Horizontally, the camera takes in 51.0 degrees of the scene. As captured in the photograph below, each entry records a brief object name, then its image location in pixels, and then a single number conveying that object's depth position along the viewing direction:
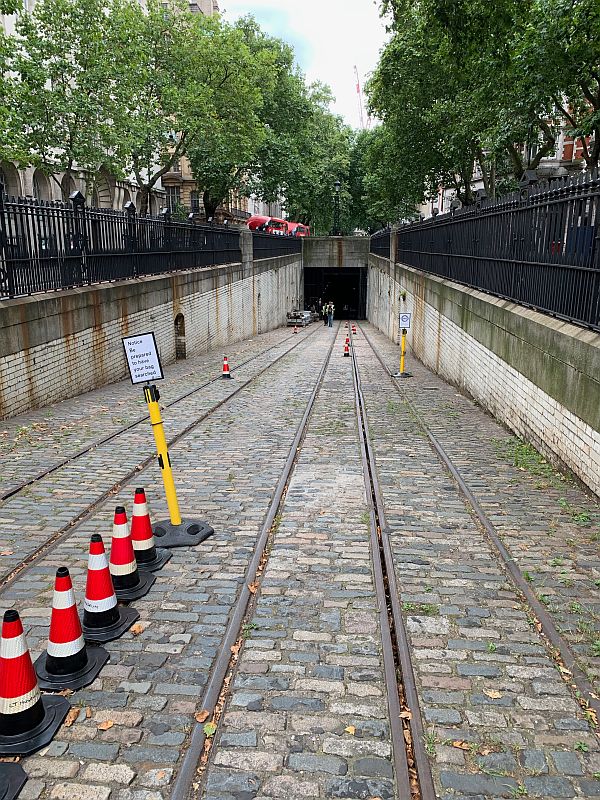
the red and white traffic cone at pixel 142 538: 5.09
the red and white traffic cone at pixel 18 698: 3.21
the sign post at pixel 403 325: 16.27
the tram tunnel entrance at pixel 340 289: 55.59
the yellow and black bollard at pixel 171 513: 5.65
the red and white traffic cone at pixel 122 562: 4.65
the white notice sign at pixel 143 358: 5.77
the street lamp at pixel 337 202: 49.47
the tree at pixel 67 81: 22.88
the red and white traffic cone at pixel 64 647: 3.66
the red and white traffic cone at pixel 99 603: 4.14
